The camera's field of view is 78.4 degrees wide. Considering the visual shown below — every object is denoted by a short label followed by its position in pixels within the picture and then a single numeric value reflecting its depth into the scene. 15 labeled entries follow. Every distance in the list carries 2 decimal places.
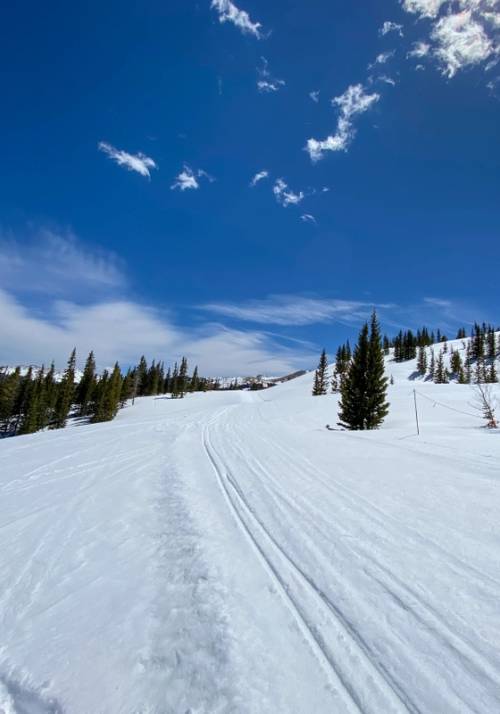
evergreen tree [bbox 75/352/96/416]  67.69
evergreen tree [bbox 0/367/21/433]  51.94
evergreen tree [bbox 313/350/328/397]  67.31
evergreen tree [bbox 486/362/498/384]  69.94
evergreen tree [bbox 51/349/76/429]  53.88
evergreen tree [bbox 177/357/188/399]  92.80
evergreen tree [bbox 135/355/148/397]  97.69
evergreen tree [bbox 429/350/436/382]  90.76
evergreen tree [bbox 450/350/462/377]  91.56
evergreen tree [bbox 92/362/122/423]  50.44
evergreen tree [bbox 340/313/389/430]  23.45
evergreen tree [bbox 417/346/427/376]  98.57
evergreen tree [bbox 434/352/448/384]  83.29
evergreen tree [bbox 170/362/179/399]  81.75
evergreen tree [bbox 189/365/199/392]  103.57
